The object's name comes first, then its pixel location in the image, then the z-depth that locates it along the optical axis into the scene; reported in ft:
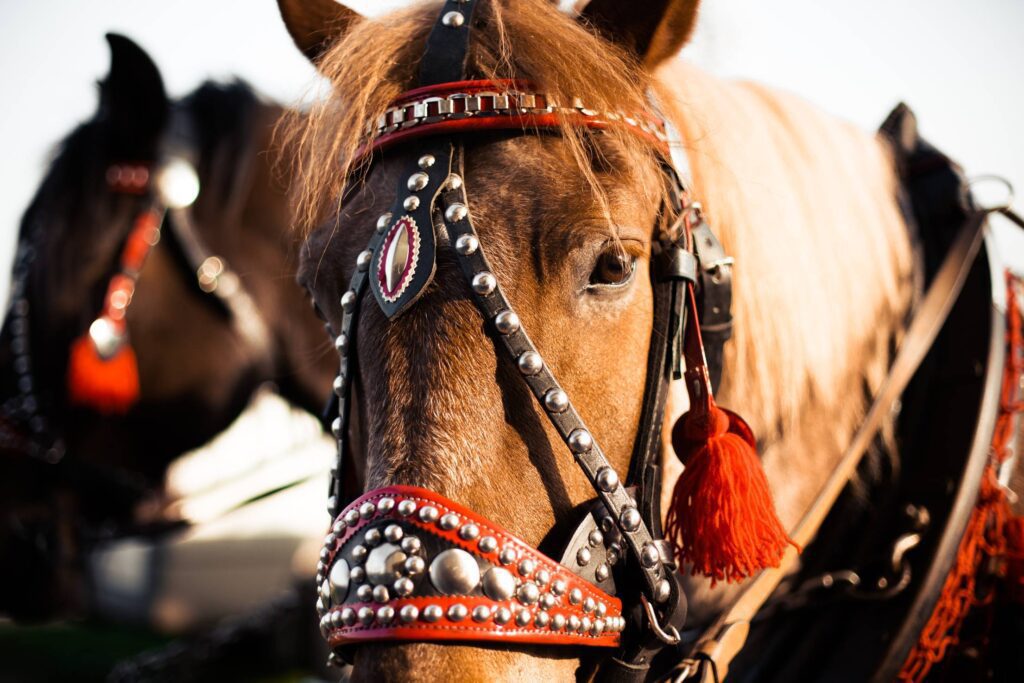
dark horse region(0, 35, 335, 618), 11.83
